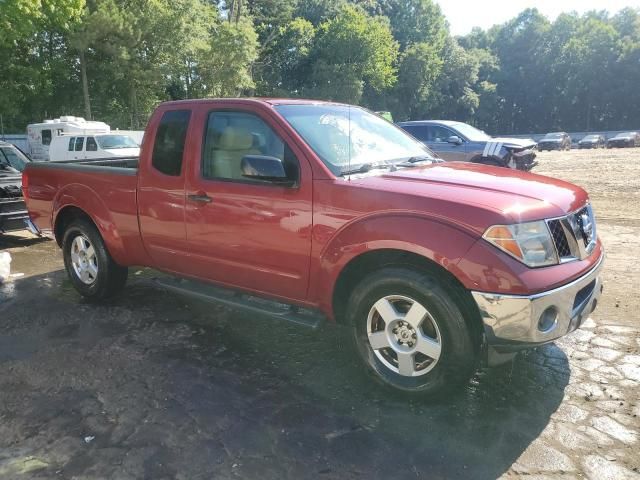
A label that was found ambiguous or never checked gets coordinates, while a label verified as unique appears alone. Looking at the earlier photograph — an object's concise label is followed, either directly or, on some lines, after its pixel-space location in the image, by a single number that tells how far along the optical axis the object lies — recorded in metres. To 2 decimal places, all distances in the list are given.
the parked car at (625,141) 41.03
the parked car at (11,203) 7.98
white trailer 20.47
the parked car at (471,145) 11.90
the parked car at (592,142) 44.47
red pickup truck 2.95
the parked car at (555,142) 41.66
